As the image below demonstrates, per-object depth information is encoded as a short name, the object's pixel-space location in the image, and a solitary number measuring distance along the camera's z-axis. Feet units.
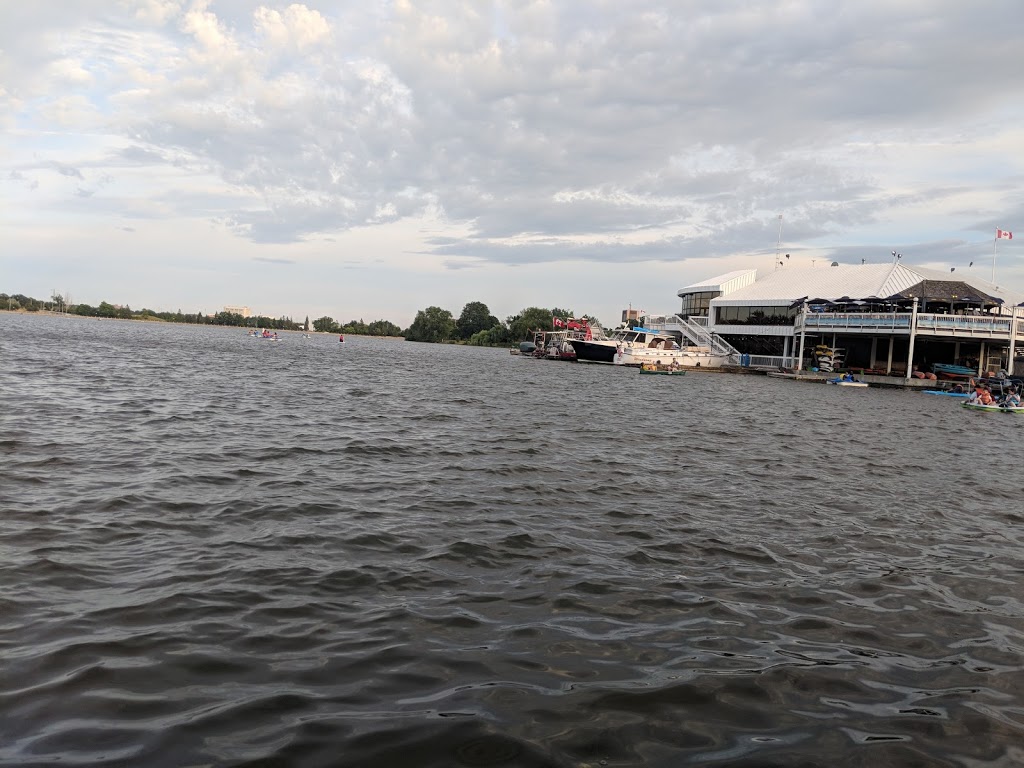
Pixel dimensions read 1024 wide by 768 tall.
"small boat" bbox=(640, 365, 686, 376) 208.54
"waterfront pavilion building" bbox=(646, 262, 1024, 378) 189.67
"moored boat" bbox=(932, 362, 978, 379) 195.09
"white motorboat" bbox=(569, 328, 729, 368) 248.52
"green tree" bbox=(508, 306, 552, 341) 552.82
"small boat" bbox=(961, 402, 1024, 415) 123.88
